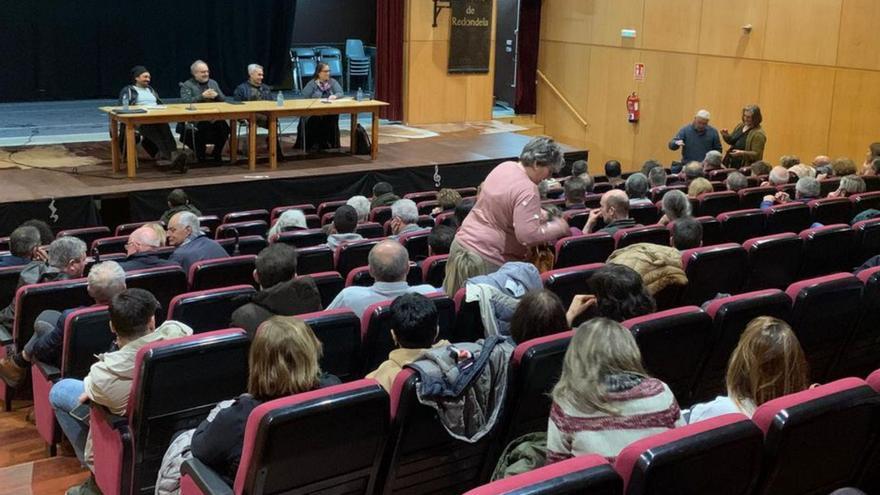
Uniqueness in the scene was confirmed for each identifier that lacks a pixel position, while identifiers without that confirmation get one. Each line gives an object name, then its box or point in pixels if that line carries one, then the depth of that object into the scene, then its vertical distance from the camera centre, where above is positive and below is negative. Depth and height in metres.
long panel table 8.40 -0.56
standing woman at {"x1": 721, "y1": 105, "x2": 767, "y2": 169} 9.44 -0.70
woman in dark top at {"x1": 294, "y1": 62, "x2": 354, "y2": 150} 10.40 -0.73
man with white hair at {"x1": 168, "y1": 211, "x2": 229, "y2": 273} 5.00 -1.04
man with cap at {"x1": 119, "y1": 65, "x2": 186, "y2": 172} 9.24 -0.75
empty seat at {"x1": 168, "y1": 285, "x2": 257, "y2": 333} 3.76 -1.03
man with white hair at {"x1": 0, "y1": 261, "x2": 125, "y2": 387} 3.77 -1.14
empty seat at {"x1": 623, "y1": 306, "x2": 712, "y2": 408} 3.19 -0.96
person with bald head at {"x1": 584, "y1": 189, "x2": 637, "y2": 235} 5.47 -0.84
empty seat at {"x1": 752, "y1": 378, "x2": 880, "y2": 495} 2.35 -0.94
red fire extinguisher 13.12 -0.54
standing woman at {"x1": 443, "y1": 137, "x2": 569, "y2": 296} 4.30 -0.73
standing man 9.95 -0.73
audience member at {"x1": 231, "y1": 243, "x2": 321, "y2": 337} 3.56 -0.95
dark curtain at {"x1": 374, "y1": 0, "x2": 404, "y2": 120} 13.11 +0.06
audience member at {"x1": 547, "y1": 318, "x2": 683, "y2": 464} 2.43 -0.87
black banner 13.24 +0.40
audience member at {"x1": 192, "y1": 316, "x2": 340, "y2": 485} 2.66 -0.94
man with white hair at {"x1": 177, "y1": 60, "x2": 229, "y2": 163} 9.54 -0.74
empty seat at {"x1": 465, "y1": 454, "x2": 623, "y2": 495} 1.95 -0.89
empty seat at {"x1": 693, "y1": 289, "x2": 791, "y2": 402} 3.45 -0.92
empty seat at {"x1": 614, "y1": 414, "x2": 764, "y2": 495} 2.12 -0.91
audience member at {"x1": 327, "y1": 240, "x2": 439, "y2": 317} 3.81 -0.90
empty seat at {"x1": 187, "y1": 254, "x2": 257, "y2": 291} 4.57 -1.08
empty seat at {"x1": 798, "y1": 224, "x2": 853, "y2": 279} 5.00 -0.96
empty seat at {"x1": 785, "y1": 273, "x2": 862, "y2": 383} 3.64 -0.96
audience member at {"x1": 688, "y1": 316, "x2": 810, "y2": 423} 2.62 -0.84
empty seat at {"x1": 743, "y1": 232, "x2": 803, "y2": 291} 4.75 -0.97
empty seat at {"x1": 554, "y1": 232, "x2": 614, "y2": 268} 4.95 -0.97
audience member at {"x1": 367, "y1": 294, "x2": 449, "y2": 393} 2.89 -0.85
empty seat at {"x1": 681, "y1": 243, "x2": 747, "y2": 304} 4.42 -0.96
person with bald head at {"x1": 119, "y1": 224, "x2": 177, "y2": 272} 4.84 -1.08
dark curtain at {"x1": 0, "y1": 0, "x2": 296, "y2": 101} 13.52 +0.15
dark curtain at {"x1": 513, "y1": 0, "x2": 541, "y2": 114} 14.71 +0.16
